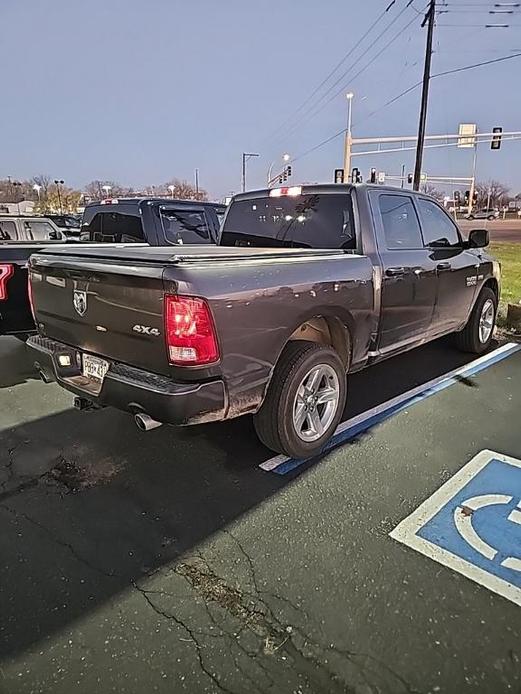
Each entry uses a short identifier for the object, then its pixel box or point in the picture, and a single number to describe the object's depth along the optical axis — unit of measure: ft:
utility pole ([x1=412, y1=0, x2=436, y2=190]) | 61.77
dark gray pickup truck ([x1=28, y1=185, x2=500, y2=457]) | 8.72
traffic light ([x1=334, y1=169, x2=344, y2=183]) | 96.88
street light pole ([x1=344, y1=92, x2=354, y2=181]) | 87.45
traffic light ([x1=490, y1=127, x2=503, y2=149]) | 74.64
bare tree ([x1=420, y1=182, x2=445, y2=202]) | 251.91
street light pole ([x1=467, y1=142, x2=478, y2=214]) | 123.76
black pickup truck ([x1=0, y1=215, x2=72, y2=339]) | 16.62
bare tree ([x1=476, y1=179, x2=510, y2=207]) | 364.79
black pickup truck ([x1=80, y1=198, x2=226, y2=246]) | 22.08
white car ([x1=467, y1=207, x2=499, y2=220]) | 223.02
